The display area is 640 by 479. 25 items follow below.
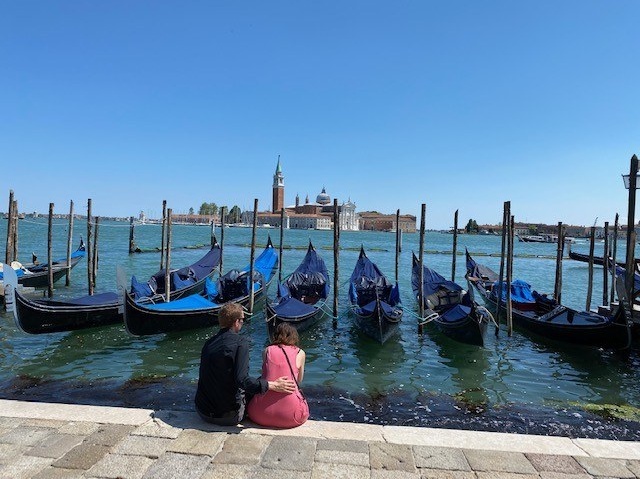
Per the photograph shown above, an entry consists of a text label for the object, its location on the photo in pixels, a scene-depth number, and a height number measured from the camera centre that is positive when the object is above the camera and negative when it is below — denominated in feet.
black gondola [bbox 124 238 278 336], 23.93 -5.01
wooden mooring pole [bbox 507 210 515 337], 27.91 -1.91
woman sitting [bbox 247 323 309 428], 9.84 -3.66
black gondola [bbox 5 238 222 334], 23.08 -5.06
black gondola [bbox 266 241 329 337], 26.45 -4.87
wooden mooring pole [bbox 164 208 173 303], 30.83 -3.42
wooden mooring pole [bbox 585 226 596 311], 31.96 -2.44
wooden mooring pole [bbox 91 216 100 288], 43.10 -3.20
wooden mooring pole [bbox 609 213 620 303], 36.88 +0.29
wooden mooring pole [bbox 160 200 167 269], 41.68 -0.30
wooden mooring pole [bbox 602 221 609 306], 35.48 -1.36
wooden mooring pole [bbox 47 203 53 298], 35.78 -3.39
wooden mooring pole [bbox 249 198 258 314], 30.66 -3.36
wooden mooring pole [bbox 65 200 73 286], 42.49 -2.78
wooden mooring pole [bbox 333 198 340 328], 29.78 -1.42
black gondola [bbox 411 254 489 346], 25.00 -4.82
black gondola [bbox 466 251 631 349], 23.30 -4.82
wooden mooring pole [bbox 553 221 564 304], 32.61 -2.46
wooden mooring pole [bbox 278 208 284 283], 44.81 -1.38
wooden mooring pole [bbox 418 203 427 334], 28.55 -3.85
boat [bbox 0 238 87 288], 39.24 -5.11
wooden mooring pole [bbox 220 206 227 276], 43.87 +0.40
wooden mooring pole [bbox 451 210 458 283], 42.50 +0.20
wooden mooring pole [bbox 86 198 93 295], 35.19 -2.55
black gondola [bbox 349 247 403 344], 25.52 -4.77
